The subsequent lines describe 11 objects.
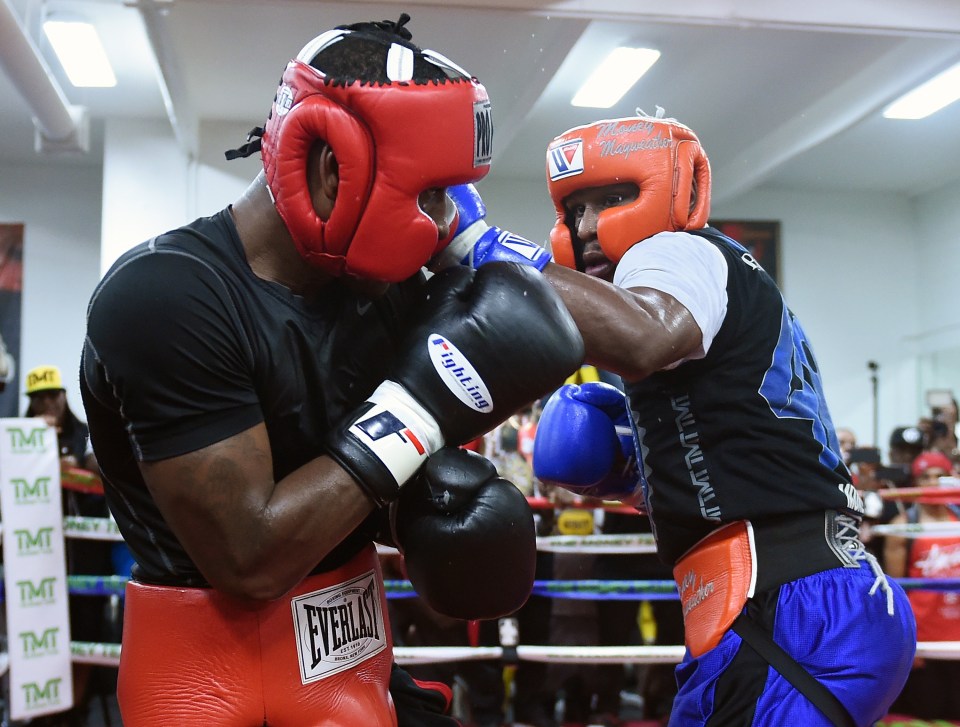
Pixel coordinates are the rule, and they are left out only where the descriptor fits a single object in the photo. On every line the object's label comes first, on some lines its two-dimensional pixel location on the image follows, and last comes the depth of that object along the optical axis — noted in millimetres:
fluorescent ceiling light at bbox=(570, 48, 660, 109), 4973
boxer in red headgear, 1088
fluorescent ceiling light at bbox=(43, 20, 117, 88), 5387
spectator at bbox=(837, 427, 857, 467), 6283
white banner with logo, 3297
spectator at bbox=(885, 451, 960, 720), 3488
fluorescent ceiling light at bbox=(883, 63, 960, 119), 6082
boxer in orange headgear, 1472
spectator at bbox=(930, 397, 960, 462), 6609
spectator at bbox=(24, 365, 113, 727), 3661
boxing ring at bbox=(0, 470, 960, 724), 3449
